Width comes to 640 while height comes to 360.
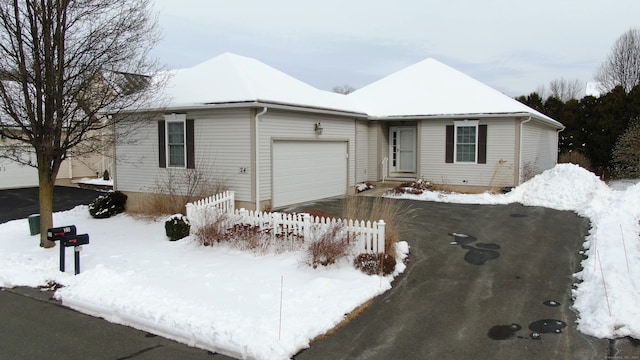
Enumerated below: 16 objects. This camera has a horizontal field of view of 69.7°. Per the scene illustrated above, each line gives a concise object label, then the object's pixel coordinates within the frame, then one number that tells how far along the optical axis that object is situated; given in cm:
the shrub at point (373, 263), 749
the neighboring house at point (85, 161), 1025
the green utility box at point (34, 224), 1159
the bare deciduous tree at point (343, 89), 6693
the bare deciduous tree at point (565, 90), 5791
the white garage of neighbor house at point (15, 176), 2264
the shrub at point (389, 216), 823
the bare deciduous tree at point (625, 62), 3616
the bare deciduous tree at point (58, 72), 926
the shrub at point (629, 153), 1881
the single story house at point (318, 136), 1303
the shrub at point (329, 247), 780
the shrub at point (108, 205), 1420
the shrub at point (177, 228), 1055
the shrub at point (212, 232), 955
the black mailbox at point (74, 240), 784
